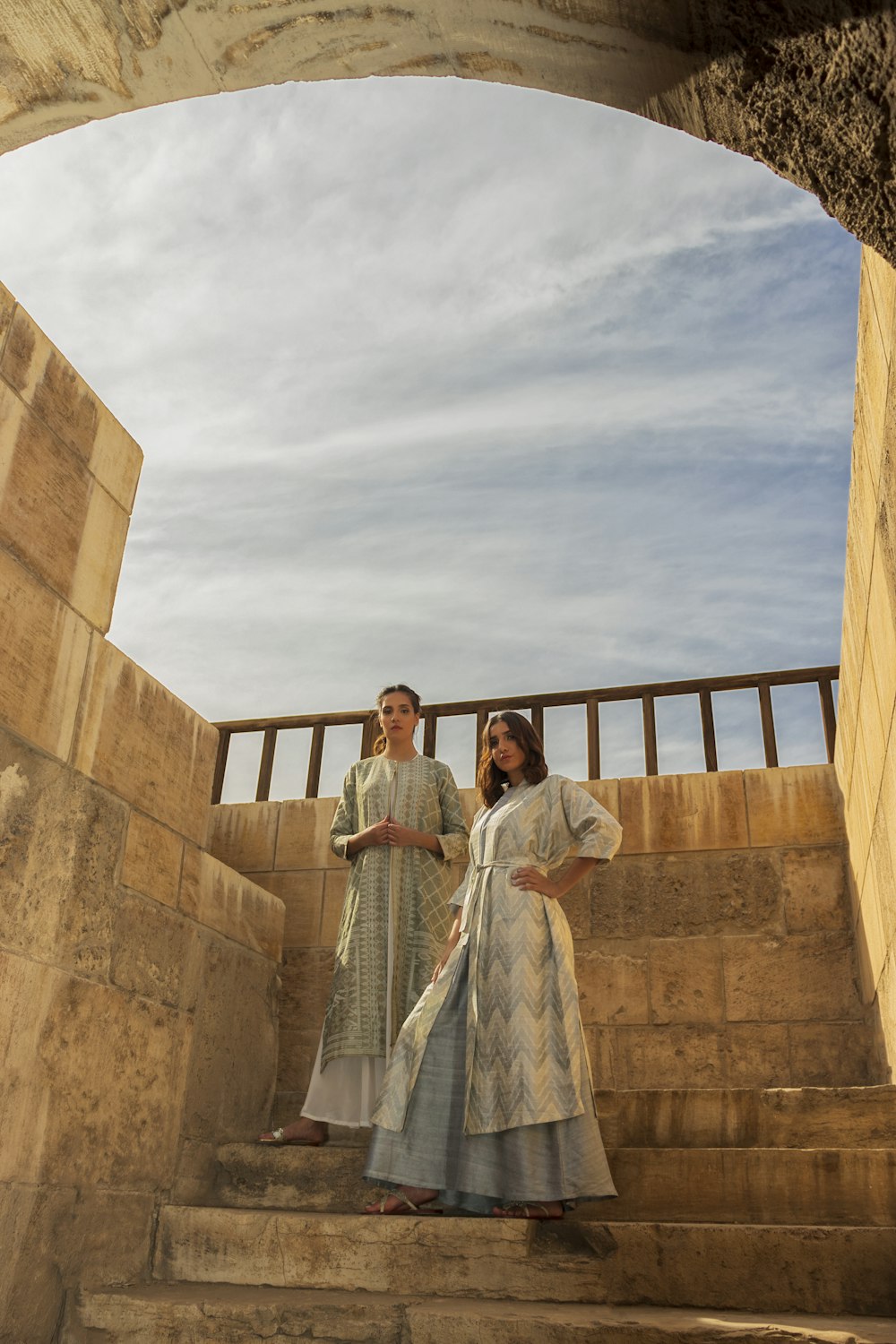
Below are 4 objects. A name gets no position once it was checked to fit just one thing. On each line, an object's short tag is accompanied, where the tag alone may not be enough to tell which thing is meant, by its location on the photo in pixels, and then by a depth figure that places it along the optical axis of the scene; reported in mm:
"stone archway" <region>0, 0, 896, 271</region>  1268
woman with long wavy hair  3014
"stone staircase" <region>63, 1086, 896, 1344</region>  2496
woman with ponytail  3732
